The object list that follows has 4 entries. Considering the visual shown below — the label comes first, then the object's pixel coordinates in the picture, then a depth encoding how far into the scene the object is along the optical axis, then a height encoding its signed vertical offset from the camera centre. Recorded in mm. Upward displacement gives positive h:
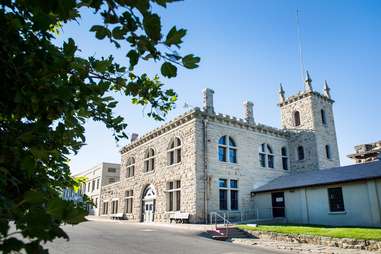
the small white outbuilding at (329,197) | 16609 +509
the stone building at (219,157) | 22016 +4170
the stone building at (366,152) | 25891 +4588
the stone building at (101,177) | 43031 +4271
